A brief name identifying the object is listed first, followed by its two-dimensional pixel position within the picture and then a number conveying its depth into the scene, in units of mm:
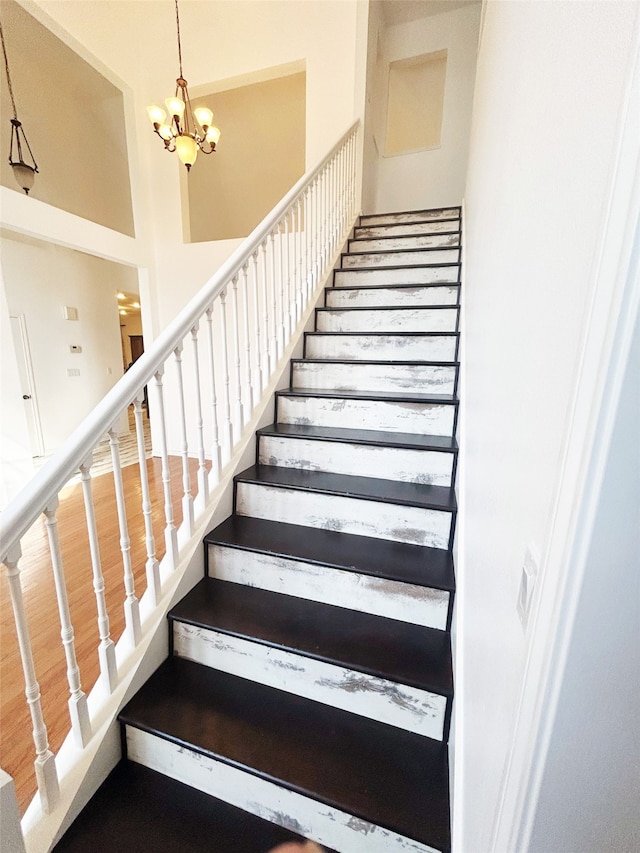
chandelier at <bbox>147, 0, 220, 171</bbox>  2710
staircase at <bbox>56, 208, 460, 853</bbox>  936
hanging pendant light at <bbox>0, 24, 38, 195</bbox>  2777
